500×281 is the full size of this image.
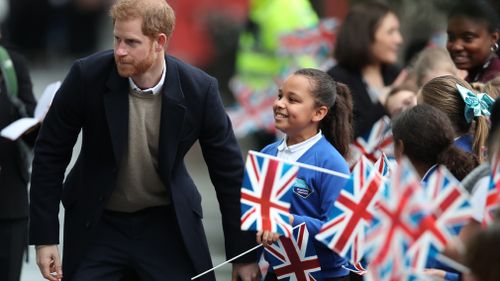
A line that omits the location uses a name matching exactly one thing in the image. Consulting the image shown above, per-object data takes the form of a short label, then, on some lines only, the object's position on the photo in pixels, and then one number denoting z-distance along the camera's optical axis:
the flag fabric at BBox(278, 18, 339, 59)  21.06
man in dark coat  12.41
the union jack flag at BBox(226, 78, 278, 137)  21.08
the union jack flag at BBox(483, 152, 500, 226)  9.79
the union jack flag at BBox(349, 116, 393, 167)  15.70
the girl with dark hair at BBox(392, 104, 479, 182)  12.15
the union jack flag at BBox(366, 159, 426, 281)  9.52
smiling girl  12.35
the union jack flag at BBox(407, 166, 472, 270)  9.57
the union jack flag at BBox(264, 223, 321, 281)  12.27
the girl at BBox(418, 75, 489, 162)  13.02
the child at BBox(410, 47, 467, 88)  16.75
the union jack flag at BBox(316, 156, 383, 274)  10.93
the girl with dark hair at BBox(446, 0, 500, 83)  15.42
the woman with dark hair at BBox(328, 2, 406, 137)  17.50
